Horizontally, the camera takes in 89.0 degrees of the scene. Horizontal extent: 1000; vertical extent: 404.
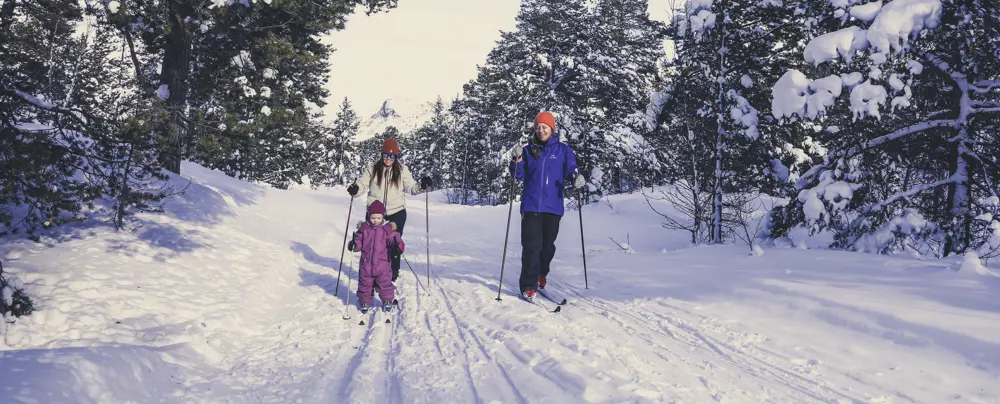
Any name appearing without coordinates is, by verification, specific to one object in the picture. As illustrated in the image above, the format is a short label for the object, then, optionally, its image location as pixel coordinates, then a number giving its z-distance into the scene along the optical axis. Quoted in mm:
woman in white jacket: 7570
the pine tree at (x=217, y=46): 7289
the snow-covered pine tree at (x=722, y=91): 10375
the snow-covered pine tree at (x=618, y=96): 21578
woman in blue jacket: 6195
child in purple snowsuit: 6344
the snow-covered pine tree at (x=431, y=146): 50469
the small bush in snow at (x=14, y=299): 4469
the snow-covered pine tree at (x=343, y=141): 53125
